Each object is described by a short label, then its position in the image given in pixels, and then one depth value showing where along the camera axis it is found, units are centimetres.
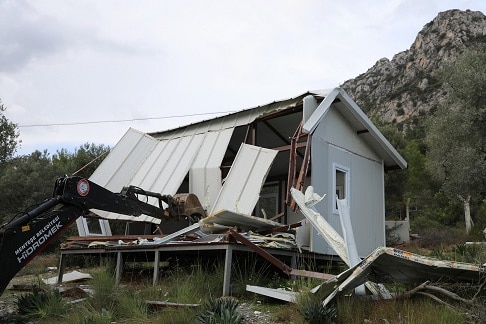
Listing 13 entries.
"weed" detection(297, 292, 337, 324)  550
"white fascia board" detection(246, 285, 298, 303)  677
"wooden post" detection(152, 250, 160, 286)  900
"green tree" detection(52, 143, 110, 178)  2358
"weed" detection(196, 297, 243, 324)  556
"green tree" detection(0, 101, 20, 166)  2053
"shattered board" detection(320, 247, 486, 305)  559
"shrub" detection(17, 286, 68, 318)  688
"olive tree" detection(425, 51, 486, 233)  1769
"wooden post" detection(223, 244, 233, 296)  777
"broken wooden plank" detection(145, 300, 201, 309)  645
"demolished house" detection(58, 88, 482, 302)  909
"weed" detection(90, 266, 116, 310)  717
